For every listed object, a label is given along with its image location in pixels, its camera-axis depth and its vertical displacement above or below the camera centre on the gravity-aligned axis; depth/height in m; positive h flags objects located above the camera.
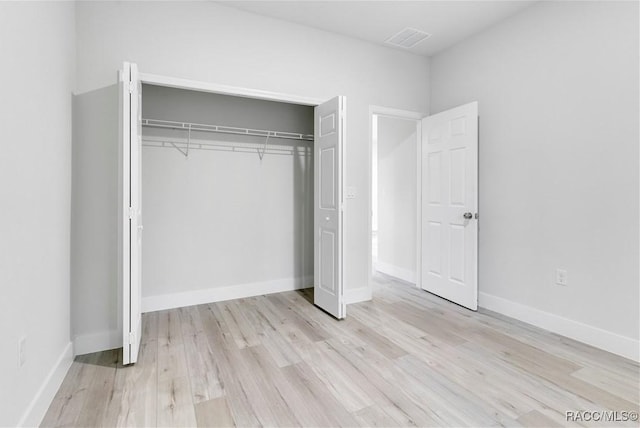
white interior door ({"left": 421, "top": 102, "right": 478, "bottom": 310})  3.38 +0.08
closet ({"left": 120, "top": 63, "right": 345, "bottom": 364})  3.32 +0.17
